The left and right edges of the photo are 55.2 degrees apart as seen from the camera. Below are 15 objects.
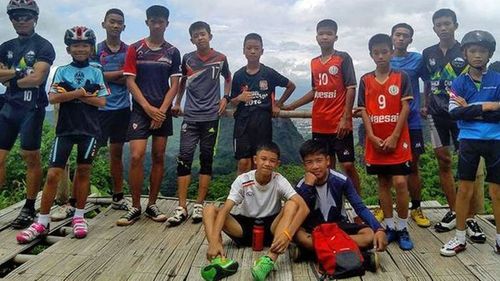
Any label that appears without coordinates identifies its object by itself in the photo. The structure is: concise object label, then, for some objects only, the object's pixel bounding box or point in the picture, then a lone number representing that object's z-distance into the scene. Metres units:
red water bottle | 4.17
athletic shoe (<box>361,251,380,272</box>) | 3.67
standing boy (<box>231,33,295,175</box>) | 5.14
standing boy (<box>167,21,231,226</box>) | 5.24
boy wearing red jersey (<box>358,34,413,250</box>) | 4.45
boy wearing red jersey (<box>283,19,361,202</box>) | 4.94
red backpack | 3.55
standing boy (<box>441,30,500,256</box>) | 4.01
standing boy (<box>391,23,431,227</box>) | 4.92
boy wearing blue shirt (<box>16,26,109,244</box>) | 4.57
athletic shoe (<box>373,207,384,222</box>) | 5.22
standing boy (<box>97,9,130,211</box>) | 5.36
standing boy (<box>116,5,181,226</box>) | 5.07
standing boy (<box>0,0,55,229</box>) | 4.66
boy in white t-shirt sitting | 3.96
